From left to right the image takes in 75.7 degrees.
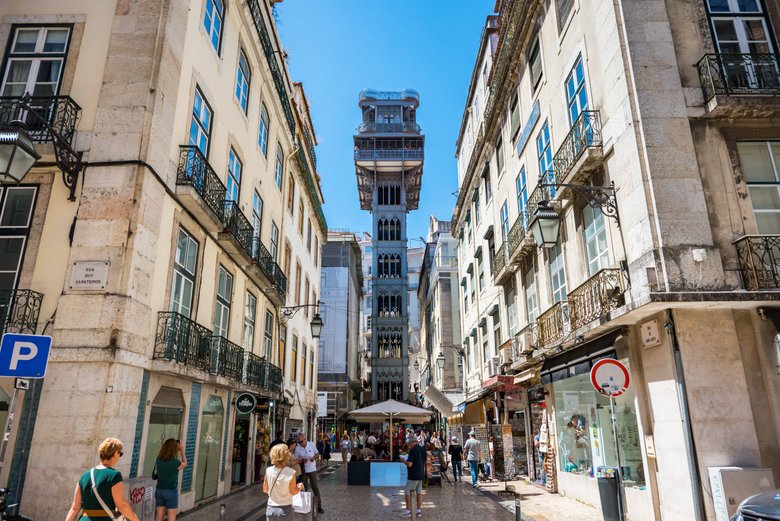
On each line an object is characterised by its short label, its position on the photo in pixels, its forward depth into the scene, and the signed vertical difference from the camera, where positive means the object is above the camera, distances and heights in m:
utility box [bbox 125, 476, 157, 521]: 7.73 -1.13
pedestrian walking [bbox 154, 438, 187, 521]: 7.50 -0.91
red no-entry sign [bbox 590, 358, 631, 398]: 6.91 +0.53
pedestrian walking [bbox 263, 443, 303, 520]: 5.66 -0.70
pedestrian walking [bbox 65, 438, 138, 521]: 4.43 -0.64
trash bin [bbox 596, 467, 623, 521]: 7.97 -1.16
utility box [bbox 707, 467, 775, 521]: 7.03 -0.92
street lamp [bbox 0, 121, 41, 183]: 6.25 +3.23
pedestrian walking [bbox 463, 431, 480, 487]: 15.04 -1.10
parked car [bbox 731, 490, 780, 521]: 4.78 -0.85
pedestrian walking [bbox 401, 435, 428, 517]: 9.98 -0.93
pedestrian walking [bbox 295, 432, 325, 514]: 10.79 -0.92
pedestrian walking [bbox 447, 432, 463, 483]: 16.20 -1.14
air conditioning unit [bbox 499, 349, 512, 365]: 16.72 +2.03
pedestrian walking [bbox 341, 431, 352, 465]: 26.41 -1.54
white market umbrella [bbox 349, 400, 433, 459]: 17.52 +0.22
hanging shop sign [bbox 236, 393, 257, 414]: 12.92 +0.42
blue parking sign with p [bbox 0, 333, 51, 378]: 5.25 +0.67
